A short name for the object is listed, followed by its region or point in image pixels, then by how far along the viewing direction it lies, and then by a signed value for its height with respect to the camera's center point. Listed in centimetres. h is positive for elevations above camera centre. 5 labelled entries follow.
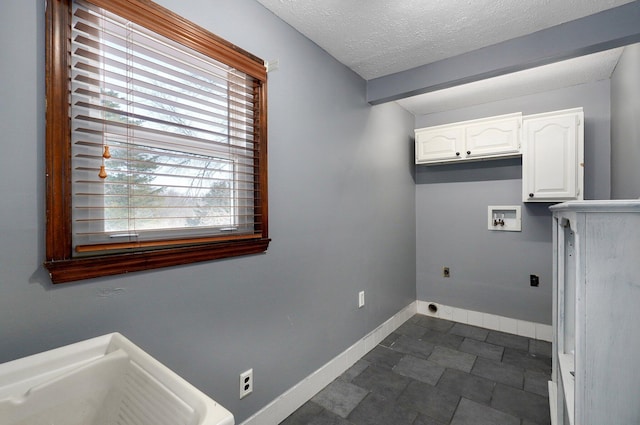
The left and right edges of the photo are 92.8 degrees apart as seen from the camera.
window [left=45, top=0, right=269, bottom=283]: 102 +28
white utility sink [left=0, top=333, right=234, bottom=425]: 72 -47
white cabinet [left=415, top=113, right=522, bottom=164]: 294 +70
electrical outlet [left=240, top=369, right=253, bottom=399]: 162 -94
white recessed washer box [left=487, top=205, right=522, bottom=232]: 315 -12
